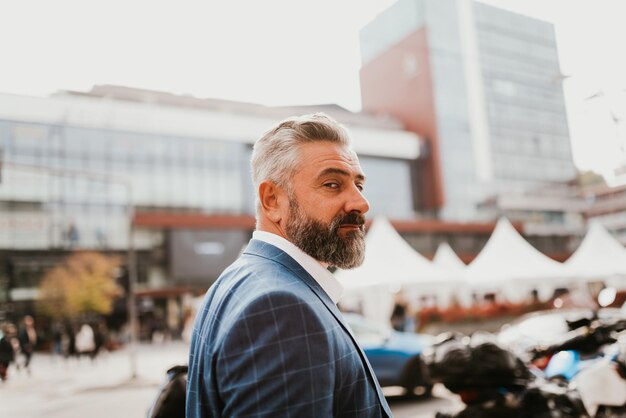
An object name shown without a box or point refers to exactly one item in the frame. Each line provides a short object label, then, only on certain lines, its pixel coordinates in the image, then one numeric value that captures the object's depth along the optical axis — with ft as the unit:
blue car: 21.93
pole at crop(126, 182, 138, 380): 24.04
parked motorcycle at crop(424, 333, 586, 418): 8.17
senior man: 2.85
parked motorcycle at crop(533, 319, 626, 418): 8.89
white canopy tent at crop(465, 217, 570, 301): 39.19
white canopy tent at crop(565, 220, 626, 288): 39.81
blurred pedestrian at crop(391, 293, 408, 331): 40.39
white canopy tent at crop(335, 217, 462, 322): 32.81
